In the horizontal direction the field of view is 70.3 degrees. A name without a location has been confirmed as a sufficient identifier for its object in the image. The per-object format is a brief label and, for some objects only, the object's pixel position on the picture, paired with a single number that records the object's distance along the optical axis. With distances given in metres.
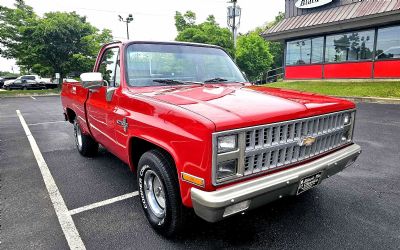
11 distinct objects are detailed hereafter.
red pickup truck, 2.12
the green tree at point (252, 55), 44.94
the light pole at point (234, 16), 27.95
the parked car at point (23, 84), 29.17
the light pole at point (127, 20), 30.44
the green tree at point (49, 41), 23.42
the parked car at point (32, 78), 29.65
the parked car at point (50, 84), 30.13
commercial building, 15.16
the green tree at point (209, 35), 28.48
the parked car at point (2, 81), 35.54
